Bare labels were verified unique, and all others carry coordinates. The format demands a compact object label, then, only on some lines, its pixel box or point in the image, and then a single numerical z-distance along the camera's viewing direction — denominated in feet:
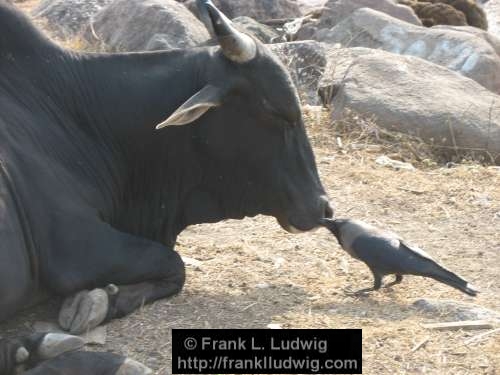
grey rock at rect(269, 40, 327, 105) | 35.17
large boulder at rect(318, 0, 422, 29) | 52.75
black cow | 16.63
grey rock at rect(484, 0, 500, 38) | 61.79
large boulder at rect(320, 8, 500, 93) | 39.50
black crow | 18.22
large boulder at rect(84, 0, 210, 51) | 36.78
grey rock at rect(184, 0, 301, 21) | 53.83
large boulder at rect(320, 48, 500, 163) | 30.42
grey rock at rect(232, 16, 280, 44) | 43.55
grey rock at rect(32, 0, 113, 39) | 41.11
